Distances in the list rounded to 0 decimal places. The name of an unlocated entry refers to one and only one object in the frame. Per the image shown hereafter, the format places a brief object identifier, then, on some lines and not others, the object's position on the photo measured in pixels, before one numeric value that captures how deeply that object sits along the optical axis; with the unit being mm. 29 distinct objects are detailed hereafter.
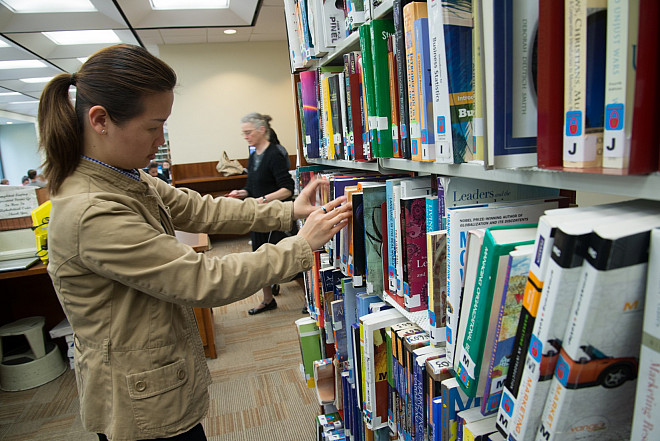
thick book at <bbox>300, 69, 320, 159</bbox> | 1508
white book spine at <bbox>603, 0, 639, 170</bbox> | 417
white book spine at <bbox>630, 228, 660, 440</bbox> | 427
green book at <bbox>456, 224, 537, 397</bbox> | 589
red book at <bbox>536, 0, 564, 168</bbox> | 497
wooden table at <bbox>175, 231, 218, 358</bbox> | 2908
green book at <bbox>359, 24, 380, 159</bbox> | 960
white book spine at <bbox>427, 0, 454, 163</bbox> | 689
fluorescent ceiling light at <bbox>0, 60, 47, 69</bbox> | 6373
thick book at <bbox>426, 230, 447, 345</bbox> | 781
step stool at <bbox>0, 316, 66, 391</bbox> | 2775
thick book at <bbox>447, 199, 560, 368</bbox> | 713
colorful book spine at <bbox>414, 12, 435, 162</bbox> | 749
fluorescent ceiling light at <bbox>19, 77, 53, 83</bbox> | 7834
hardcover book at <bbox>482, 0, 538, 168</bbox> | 568
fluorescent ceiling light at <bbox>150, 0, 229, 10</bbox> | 4770
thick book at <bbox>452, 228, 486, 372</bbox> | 625
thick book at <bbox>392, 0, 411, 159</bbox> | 816
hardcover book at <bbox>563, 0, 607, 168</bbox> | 458
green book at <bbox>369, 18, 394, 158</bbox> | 931
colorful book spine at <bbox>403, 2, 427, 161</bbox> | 753
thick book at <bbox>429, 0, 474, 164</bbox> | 675
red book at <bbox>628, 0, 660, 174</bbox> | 410
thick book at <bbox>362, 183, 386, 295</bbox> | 1095
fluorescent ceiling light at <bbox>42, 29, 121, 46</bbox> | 5336
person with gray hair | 3391
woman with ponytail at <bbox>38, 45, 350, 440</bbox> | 934
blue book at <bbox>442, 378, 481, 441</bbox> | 780
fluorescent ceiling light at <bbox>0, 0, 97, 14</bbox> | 4250
